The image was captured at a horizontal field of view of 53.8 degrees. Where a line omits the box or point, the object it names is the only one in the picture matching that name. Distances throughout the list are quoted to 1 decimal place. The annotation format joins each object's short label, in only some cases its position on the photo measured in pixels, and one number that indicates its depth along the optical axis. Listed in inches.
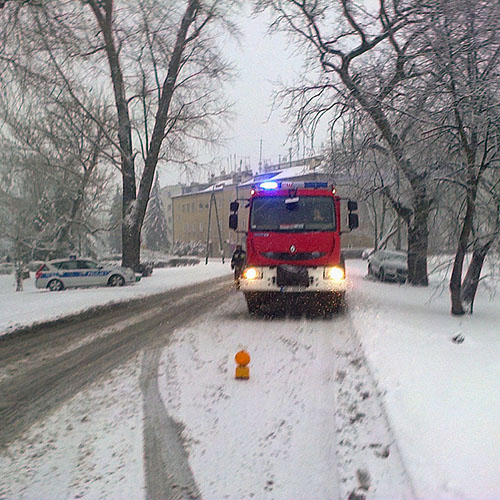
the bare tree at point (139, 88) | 756.0
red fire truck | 414.6
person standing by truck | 639.5
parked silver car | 877.8
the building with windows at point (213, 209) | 2680.1
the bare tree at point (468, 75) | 327.9
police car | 900.6
